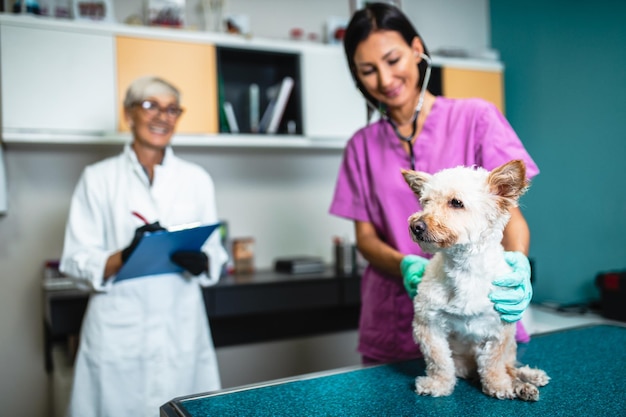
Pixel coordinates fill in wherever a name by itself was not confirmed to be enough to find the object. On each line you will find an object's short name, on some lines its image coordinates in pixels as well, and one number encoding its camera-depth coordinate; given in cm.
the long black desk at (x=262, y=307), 238
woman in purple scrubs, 133
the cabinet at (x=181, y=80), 241
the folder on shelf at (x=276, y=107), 290
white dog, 90
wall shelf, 243
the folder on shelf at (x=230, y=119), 280
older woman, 184
